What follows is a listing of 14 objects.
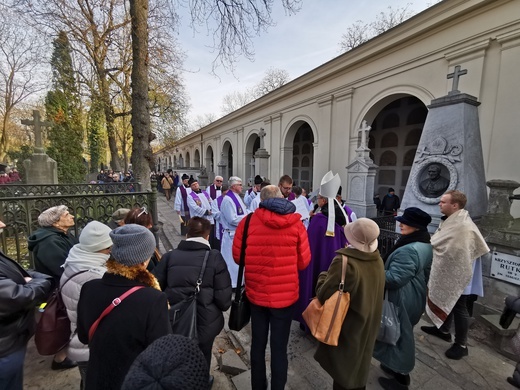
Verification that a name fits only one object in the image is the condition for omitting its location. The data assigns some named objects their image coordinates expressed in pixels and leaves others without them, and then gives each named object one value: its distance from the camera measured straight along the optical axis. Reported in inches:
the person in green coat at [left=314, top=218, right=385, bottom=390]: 71.0
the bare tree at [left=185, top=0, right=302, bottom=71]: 215.3
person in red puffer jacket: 81.8
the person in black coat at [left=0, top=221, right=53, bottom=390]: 60.3
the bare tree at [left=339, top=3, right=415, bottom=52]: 735.0
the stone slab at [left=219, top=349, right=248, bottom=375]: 98.6
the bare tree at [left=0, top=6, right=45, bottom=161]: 621.1
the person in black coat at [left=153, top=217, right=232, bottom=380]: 74.1
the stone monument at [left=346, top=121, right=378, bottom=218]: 337.4
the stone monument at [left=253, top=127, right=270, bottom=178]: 576.4
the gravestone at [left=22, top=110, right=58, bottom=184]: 330.3
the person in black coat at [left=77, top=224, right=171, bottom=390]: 48.8
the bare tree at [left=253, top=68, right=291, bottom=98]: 1220.3
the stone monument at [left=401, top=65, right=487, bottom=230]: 163.9
